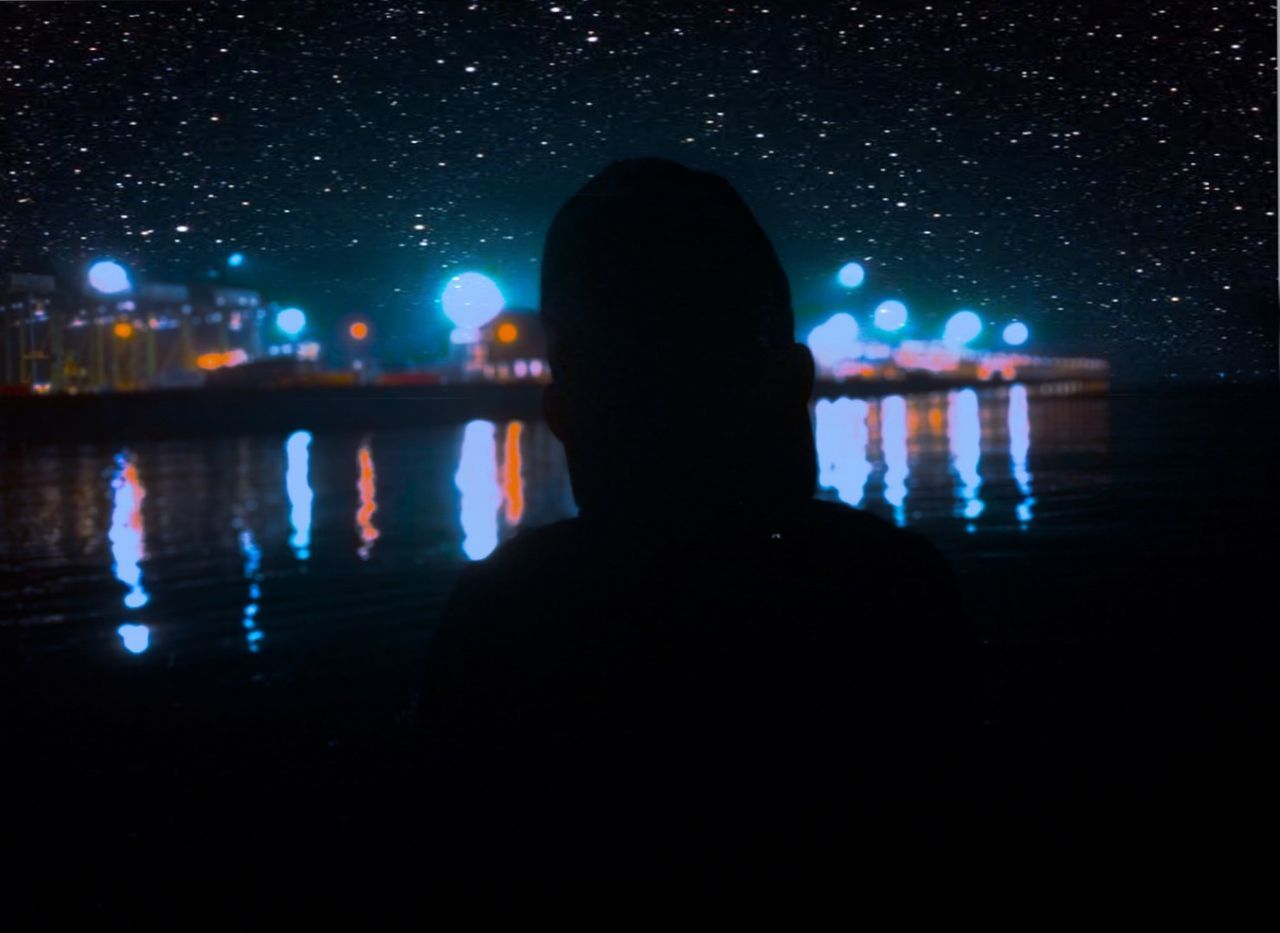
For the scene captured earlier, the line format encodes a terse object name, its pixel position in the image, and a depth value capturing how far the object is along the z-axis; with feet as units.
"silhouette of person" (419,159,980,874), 3.65
